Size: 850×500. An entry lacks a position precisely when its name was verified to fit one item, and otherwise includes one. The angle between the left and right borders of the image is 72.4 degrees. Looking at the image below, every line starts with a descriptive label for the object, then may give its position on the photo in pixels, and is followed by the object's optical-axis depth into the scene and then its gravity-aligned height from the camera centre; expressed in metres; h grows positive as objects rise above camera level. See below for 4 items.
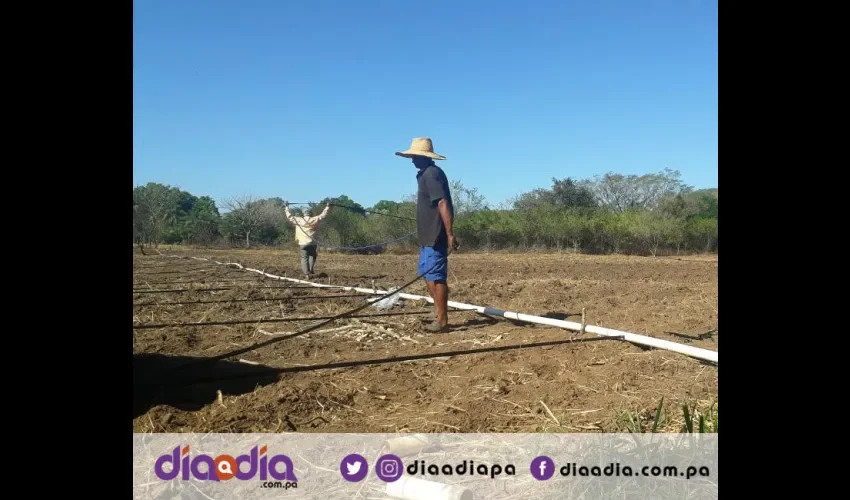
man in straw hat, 5.55 +0.26
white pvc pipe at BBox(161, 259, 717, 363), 4.28 -0.71
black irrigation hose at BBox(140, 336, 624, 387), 3.80 -0.84
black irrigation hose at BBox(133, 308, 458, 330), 5.83 -0.77
